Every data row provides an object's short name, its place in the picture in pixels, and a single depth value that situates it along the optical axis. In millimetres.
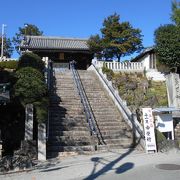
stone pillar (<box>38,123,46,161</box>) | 7808
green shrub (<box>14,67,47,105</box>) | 8879
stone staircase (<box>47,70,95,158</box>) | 8633
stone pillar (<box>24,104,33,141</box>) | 8208
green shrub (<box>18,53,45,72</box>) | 11477
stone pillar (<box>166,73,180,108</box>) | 13571
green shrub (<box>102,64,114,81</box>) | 15038
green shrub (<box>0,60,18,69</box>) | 15483
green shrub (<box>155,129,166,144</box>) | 9003
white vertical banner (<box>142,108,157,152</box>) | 8784
